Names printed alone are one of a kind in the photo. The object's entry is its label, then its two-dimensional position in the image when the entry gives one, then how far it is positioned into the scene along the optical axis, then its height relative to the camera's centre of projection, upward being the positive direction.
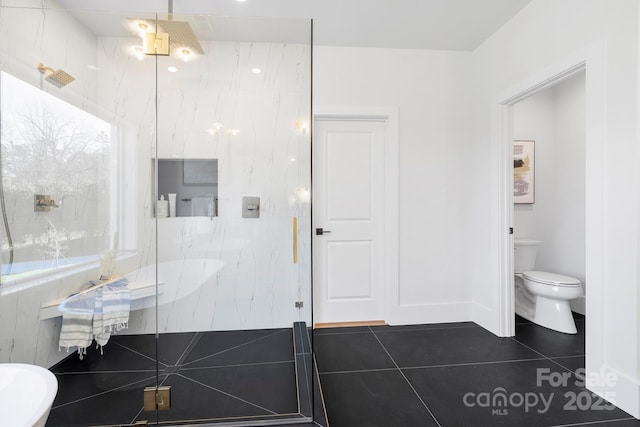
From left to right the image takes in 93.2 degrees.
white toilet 2.52 -0.69
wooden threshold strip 2.79 -1.05
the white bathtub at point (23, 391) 0.76 -0.47
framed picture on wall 3.23 +0.45
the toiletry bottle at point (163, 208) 1.78 +0.02
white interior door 2.82 -0.08
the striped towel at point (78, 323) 1.68 -0.63
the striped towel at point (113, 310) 1.71 -0.57
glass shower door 1.68 +0.05
